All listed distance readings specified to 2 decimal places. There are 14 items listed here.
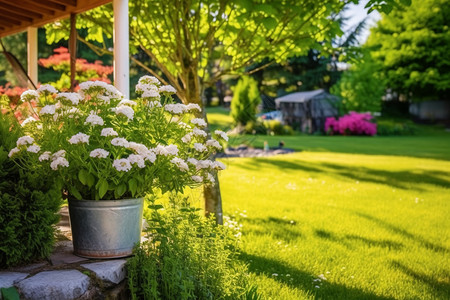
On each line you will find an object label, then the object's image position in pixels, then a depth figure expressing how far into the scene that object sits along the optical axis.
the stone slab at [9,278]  2.03
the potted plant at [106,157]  2.24
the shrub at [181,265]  2.29
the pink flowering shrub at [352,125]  23.94
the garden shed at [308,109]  25.98
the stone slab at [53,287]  2.02
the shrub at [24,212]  2.19
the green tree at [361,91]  26.73
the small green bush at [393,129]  24.91
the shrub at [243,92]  19.59
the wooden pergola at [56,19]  3.63
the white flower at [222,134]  2.83
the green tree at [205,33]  3.94
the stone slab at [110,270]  2.22
